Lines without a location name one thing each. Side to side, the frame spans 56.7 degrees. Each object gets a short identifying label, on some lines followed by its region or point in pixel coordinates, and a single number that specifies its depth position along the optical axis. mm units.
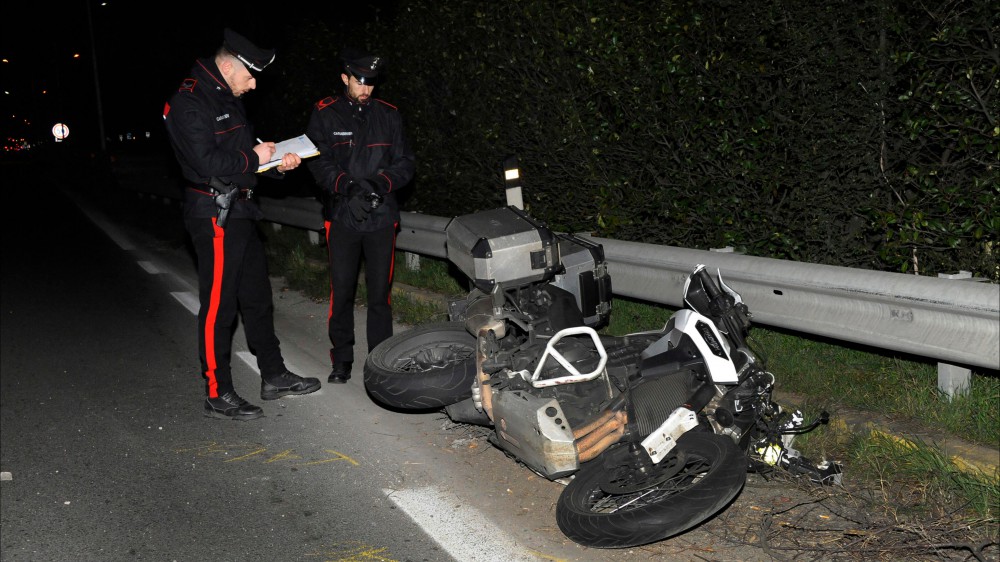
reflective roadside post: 5082
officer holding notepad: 5449
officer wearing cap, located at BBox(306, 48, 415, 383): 5926
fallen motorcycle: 3744
